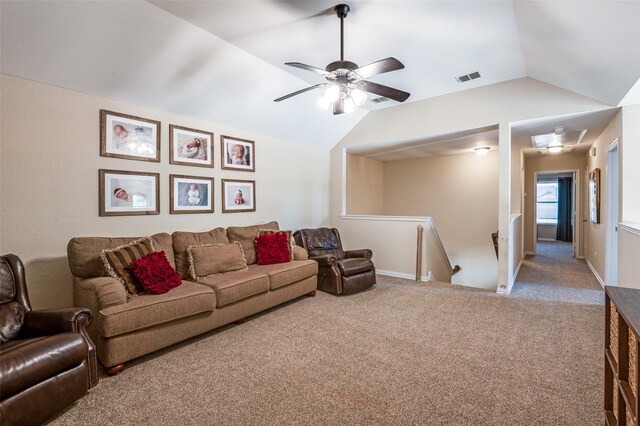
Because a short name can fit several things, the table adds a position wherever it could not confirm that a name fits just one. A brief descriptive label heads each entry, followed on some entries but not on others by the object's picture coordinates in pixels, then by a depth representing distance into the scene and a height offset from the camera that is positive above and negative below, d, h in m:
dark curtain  10.38 -0.09
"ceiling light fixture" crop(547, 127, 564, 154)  4.61 +1.15
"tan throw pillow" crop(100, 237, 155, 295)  2.76 -0.51
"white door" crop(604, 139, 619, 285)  4.32 -0.15
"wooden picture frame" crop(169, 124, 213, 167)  3.84 +0.79
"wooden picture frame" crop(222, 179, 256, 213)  4.47 +0.18
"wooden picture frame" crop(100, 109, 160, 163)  3.24 +0.78
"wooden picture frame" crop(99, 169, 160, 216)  3.26 +0.17
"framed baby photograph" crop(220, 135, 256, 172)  4.44 +0.80
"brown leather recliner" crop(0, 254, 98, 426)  1.65 -0.86
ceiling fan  2.53 +1.13
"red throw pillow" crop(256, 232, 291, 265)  4.08 -0.56
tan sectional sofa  2.38 -0.83
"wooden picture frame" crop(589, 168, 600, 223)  5.02 +0.20
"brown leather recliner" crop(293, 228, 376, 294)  4.25 -0.82
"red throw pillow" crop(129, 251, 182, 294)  2.78 -0.60
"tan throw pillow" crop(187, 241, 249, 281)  3.42 -0.59
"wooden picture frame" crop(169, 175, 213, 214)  3.87 +0.18
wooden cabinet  1.22 -0.67
